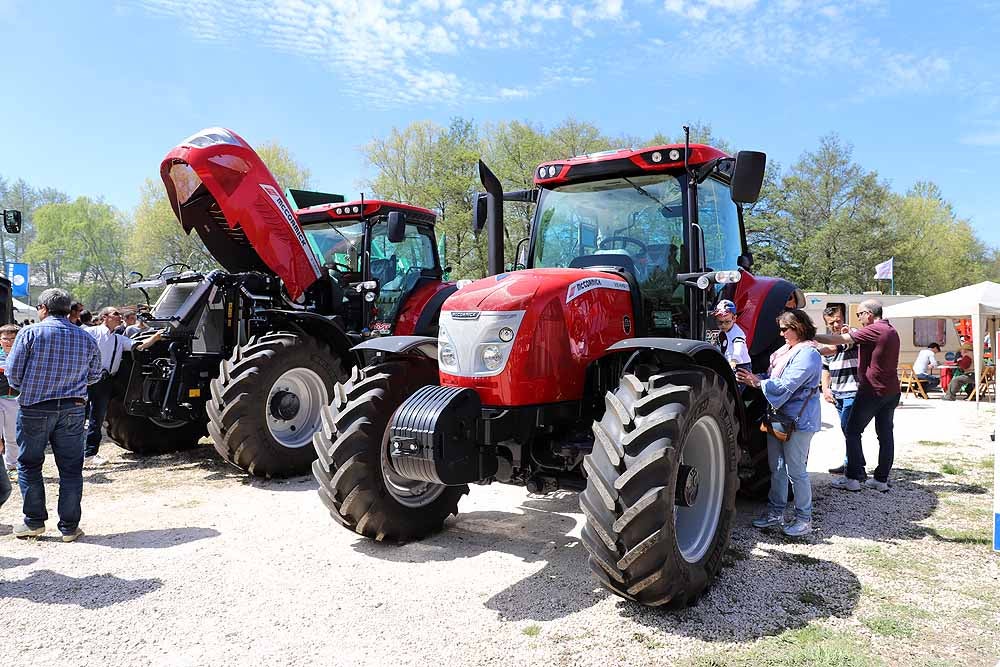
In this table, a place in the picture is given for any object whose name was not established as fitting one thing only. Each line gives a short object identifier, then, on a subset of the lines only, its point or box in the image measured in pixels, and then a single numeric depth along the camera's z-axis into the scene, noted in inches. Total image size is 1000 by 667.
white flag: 979.3
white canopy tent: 562.3
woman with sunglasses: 196.4
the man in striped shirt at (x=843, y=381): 262.4
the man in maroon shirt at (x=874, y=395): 253.6
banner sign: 960.3
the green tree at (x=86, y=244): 2126.0
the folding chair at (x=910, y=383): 612.9
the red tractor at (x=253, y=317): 268.1
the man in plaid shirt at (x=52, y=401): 199.6
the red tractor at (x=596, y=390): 140.9
